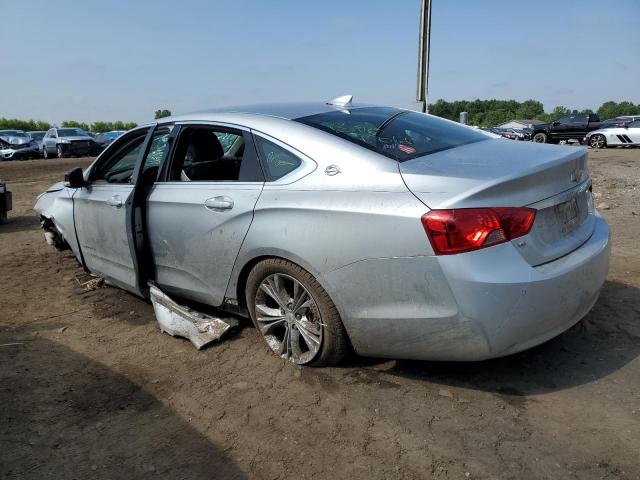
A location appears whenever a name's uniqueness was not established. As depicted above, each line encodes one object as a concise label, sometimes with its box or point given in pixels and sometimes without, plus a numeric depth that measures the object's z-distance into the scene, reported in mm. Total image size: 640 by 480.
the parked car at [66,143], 27469
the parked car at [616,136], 22812
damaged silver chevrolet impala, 2469
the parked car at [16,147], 26859
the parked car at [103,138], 29750
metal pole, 11312
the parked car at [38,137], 28266
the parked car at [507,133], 29653
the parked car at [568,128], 27953
